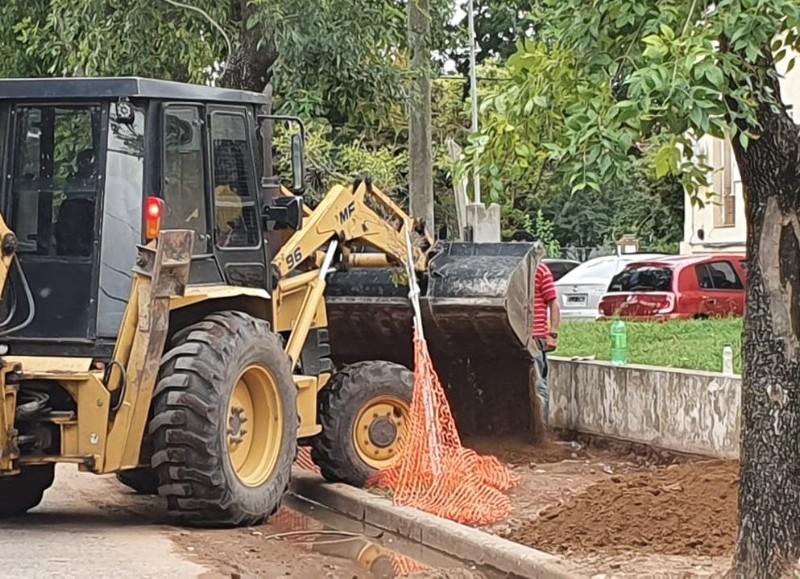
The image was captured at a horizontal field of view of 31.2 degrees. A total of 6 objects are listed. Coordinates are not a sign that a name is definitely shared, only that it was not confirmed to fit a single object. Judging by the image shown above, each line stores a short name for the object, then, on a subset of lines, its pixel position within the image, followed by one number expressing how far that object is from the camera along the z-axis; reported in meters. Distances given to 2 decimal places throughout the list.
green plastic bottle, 14.09
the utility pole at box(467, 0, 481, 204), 32.49
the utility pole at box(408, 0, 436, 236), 15.79
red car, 23.95
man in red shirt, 13.58
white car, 27.83
